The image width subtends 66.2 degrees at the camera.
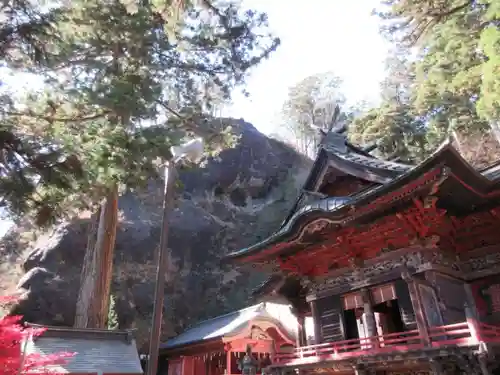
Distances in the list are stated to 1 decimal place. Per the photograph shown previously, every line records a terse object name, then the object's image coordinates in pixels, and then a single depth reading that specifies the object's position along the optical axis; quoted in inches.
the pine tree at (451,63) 335.6
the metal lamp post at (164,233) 179.8
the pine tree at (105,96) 248.4
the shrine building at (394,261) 297.0
